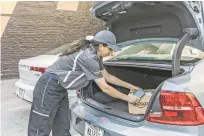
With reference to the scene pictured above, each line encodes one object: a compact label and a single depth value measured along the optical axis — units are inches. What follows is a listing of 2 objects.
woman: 110.0
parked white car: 181.8
